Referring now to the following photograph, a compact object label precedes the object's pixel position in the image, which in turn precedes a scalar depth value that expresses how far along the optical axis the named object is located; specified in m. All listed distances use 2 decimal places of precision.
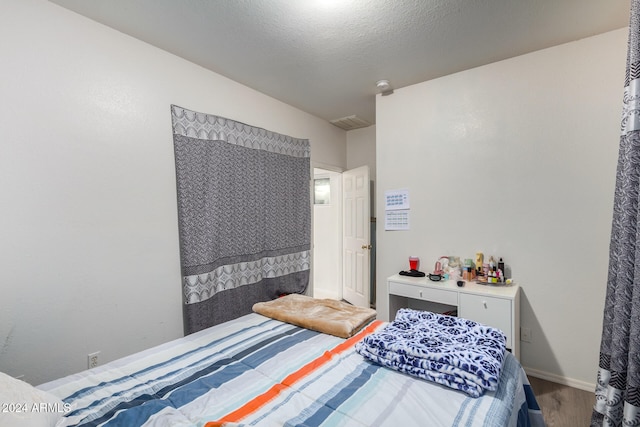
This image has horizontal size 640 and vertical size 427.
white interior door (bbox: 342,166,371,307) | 3.80
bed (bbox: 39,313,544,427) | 0.99
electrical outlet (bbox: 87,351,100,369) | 1.91
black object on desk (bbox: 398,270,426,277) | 2.67
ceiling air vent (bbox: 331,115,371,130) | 3.86
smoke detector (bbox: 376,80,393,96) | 2.79
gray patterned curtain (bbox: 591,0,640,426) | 1.11
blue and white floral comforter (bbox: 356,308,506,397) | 1.12
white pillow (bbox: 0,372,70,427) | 0.80
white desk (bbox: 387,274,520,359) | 2.08
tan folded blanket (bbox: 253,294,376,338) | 1.68
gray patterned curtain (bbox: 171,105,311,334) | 2.41
